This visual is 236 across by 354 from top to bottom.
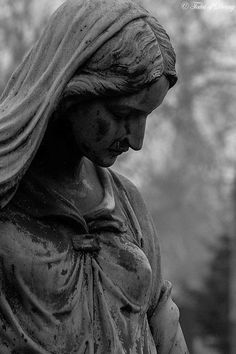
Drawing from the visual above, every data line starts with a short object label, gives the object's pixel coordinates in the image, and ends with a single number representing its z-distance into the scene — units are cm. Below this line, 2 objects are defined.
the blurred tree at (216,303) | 2022
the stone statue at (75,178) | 425
